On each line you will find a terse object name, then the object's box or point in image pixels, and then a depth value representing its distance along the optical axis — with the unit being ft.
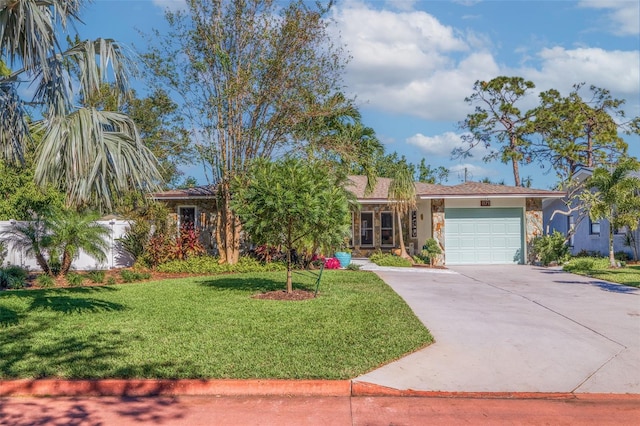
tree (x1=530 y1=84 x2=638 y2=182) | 105.50
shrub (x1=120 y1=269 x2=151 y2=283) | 50.79
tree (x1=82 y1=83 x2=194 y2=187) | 57.82
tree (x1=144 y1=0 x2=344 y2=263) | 55.36
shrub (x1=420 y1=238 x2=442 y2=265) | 64.49
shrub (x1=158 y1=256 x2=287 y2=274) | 56.75
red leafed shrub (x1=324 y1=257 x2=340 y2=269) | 60.08
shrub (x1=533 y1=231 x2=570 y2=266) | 62.59
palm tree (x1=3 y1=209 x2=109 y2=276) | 50.19
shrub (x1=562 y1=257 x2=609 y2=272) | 55.26
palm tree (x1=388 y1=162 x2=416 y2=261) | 64.13
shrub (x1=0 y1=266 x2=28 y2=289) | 46.91
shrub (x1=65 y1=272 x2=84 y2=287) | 48.33
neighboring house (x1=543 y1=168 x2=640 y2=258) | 69.43
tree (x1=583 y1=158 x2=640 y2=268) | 54.90
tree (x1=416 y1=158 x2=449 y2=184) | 146.20
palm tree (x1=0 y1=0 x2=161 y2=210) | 22.58
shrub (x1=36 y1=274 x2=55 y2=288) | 47.80
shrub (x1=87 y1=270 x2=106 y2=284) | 50.10
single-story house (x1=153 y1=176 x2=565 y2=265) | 65.98
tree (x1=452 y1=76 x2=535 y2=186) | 112.57
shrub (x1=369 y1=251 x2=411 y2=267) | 63.57
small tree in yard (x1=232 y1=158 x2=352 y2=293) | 32.83
